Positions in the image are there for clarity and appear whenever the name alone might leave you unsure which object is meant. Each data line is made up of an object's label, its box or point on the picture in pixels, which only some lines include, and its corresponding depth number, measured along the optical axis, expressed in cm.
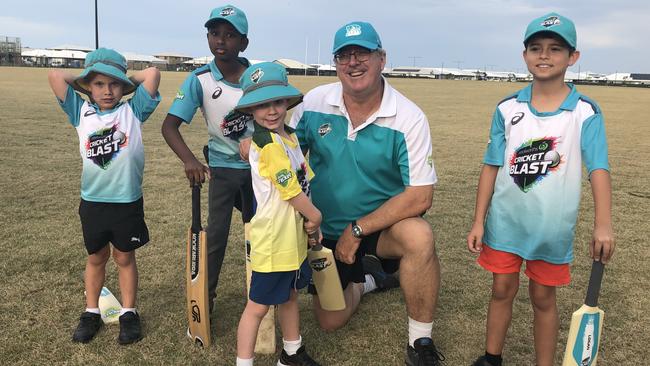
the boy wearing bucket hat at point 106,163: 324
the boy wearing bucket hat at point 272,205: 263
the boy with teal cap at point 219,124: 336
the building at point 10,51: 7950
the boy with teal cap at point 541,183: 258
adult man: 312
